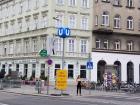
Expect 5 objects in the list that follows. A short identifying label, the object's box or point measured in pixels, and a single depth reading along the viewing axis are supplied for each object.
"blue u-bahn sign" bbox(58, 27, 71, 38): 24.18
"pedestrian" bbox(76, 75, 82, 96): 24.82
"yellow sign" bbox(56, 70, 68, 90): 23.55
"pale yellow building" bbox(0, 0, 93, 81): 41.25
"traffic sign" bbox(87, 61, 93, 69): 24.31
